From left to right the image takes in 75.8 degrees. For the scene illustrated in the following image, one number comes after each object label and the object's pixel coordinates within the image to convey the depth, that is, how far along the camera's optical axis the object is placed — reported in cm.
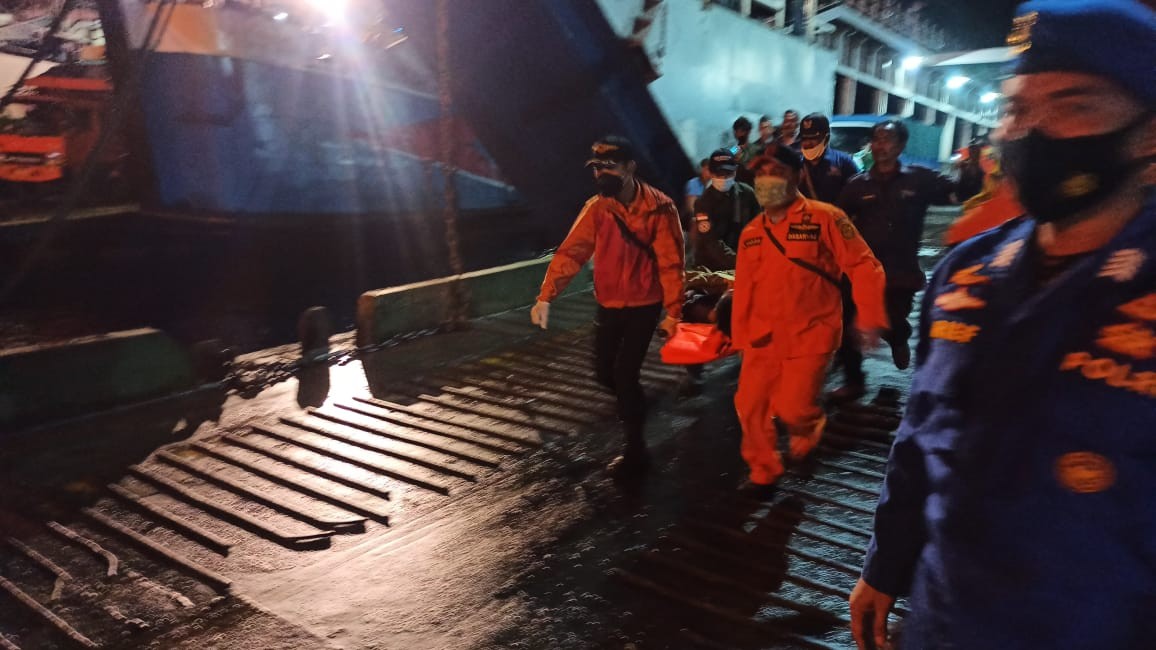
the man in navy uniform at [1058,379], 108
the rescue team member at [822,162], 589
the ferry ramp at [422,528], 319
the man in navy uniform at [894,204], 512
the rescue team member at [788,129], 880
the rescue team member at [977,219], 320
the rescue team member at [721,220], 576
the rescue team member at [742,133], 1006
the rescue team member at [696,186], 872
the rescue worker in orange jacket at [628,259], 425
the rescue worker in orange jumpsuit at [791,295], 376
